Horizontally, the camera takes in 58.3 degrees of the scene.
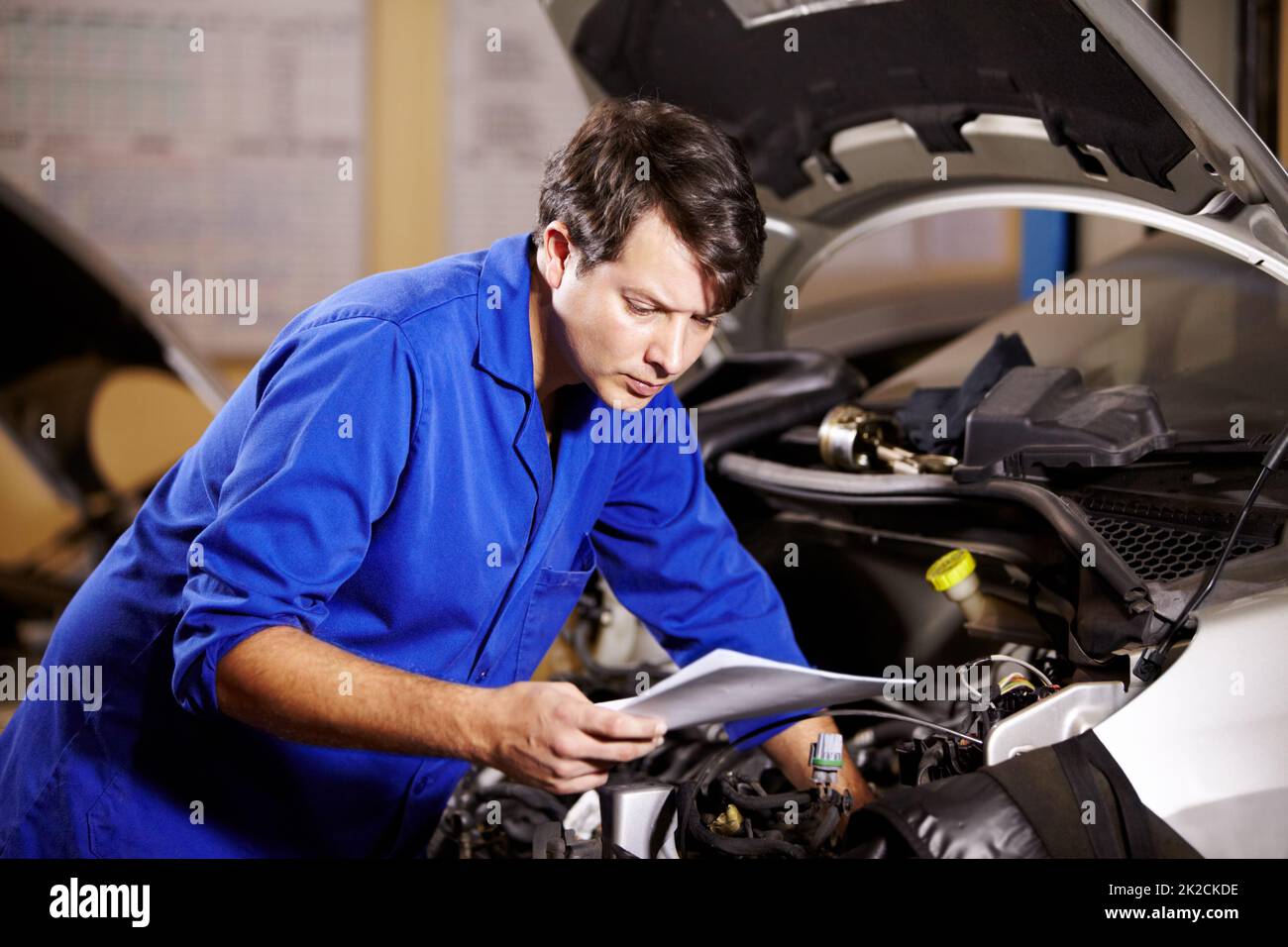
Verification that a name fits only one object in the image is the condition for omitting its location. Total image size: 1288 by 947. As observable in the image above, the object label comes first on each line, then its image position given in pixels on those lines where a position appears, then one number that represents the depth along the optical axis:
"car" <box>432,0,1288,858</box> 0.97
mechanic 0.96
